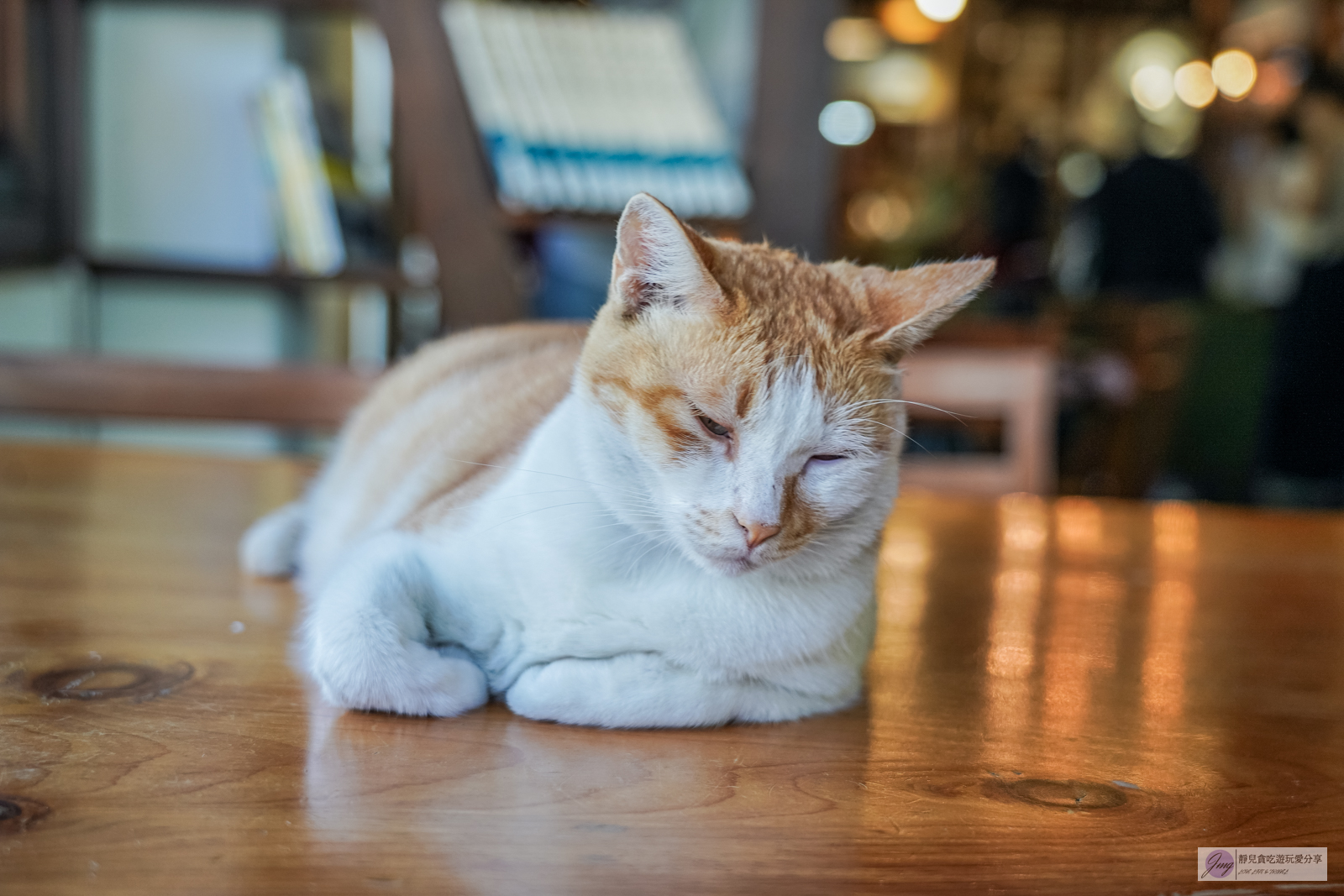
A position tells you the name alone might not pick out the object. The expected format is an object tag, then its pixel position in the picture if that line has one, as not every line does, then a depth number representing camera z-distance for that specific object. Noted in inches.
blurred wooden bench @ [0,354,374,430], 68.1
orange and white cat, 32.1
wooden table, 22.3
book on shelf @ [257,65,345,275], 100.5
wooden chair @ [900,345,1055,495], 76.0
